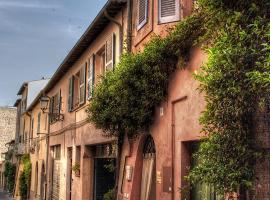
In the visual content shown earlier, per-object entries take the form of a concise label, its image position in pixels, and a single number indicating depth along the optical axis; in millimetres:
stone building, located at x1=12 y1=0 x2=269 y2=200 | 8016
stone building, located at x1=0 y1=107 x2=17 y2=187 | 60688
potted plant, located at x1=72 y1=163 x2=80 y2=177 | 16153
